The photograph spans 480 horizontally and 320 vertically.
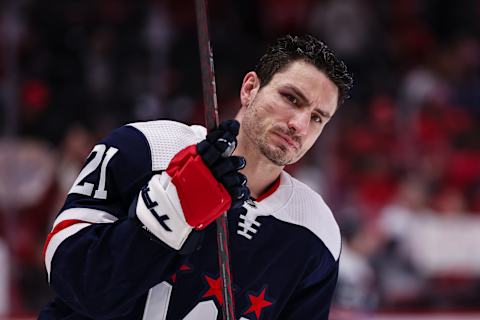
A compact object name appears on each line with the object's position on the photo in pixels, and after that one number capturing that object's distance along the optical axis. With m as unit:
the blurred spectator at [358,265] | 9.90
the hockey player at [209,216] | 7.16
